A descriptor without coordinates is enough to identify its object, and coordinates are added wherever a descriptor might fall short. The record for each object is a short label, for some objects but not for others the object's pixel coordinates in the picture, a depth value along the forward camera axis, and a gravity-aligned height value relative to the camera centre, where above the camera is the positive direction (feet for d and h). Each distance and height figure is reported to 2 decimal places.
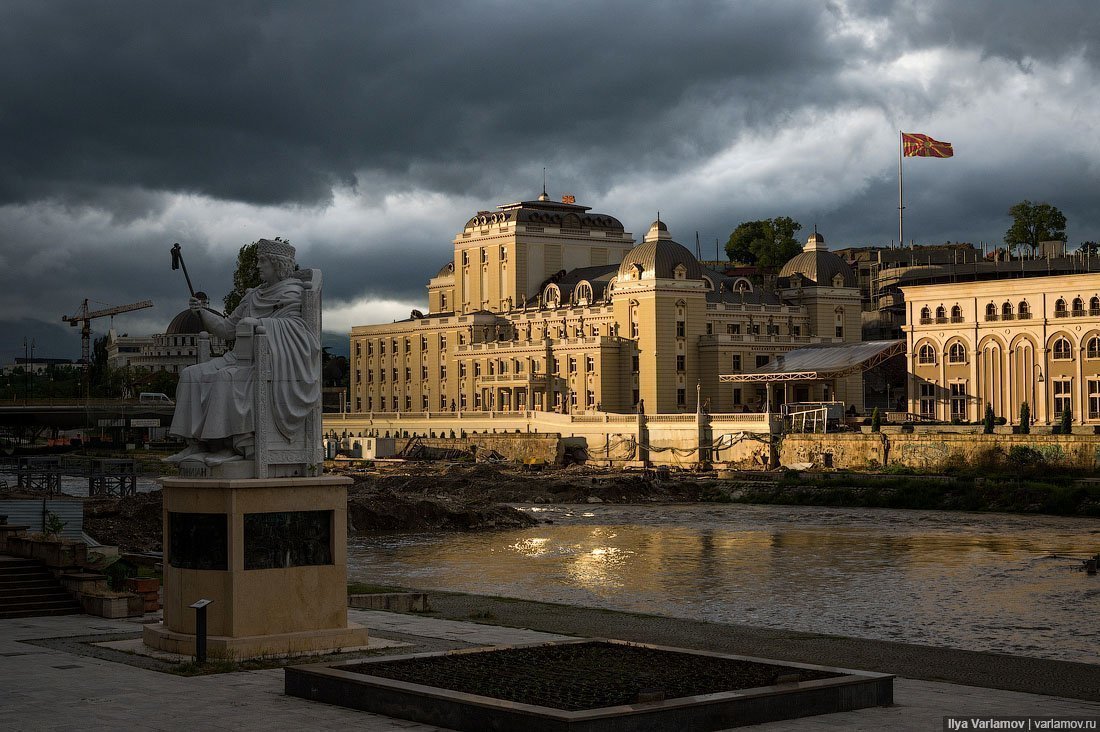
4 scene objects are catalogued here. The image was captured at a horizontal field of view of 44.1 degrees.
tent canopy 298.97 +12.46
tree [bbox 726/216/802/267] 483.92 +63.94
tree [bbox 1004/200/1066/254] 413.39 +57.58
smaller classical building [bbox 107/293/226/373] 623.36 +28.81
